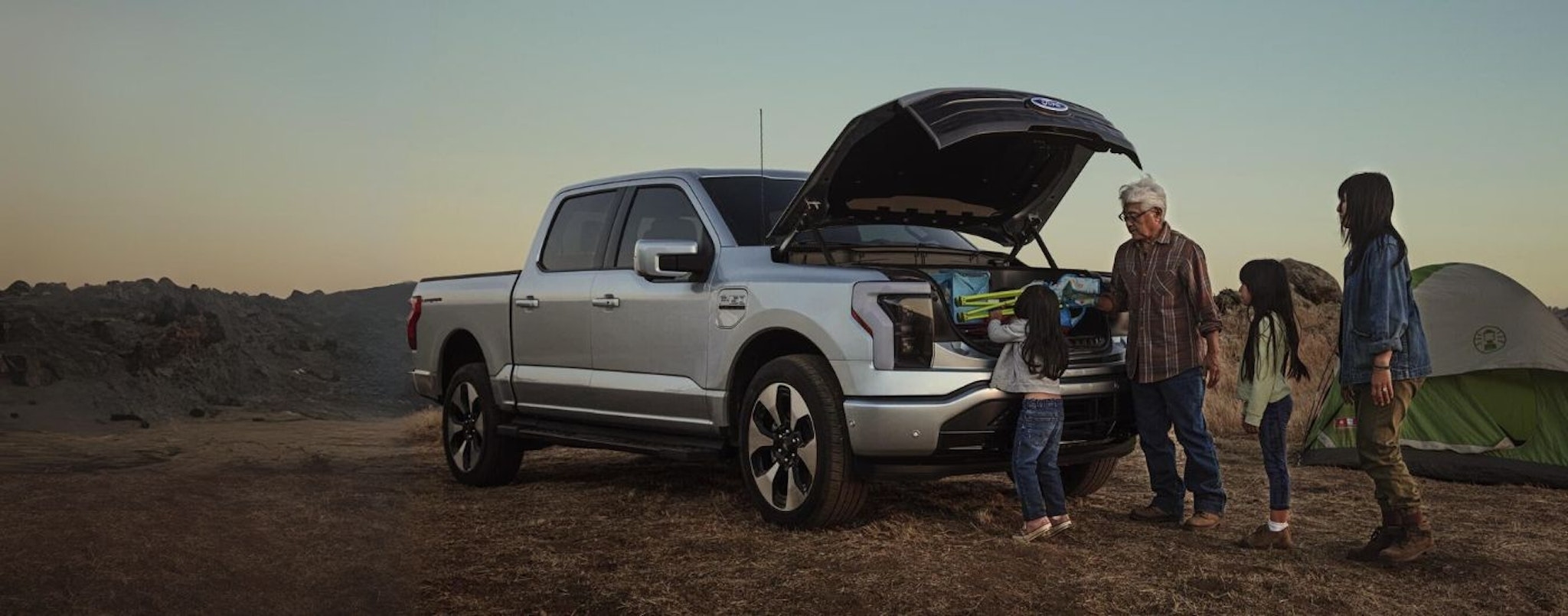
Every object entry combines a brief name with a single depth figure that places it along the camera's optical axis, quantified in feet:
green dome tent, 29.63
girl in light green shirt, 20.62
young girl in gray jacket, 19.85
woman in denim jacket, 19.17
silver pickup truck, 20.15
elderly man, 21.04
